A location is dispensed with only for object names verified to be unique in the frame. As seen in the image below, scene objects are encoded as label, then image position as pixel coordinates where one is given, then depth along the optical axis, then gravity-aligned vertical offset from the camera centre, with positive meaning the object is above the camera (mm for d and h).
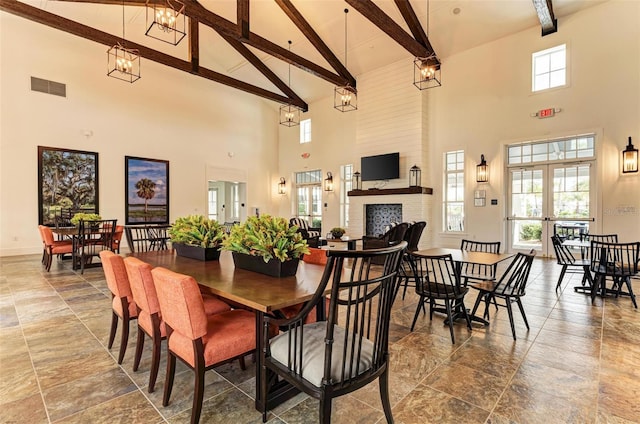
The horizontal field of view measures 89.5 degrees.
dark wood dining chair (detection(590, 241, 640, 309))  3918 -789
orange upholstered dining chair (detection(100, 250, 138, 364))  2338 -614
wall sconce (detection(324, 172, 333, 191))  10879 +843
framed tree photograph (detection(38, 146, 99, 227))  7734 +588
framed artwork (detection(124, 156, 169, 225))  9031 +496
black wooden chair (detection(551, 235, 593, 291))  4355 -759
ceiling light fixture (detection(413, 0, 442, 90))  5820 +2540
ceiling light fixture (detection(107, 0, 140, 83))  6047 +3592
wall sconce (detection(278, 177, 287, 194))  12531 +843
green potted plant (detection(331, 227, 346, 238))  7391 -580
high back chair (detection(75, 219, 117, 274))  5676 -604
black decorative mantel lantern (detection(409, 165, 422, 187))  8617 +880
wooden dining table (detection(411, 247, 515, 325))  3211 -527
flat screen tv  8969 +1171
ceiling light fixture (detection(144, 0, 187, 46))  4457 +2680
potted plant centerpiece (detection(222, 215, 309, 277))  2020 -241
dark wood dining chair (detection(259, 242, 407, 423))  1350 -693
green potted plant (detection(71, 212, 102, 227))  6091 -199
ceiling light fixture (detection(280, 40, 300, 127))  11812 +3599
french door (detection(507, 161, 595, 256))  6750 +105
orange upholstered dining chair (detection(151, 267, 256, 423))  1585 -701
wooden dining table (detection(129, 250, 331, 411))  1572 -440
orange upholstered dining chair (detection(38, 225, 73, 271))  5844 -707
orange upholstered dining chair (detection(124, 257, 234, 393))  1951 -595
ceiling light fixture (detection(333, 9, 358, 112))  7199 +3367
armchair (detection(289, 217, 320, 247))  5613 -568
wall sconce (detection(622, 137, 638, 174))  6039 +923
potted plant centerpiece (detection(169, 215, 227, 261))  2627 -243
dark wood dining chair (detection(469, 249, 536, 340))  2951 -780
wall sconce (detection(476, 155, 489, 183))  7852 +898
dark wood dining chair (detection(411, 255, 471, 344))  2969 -814
